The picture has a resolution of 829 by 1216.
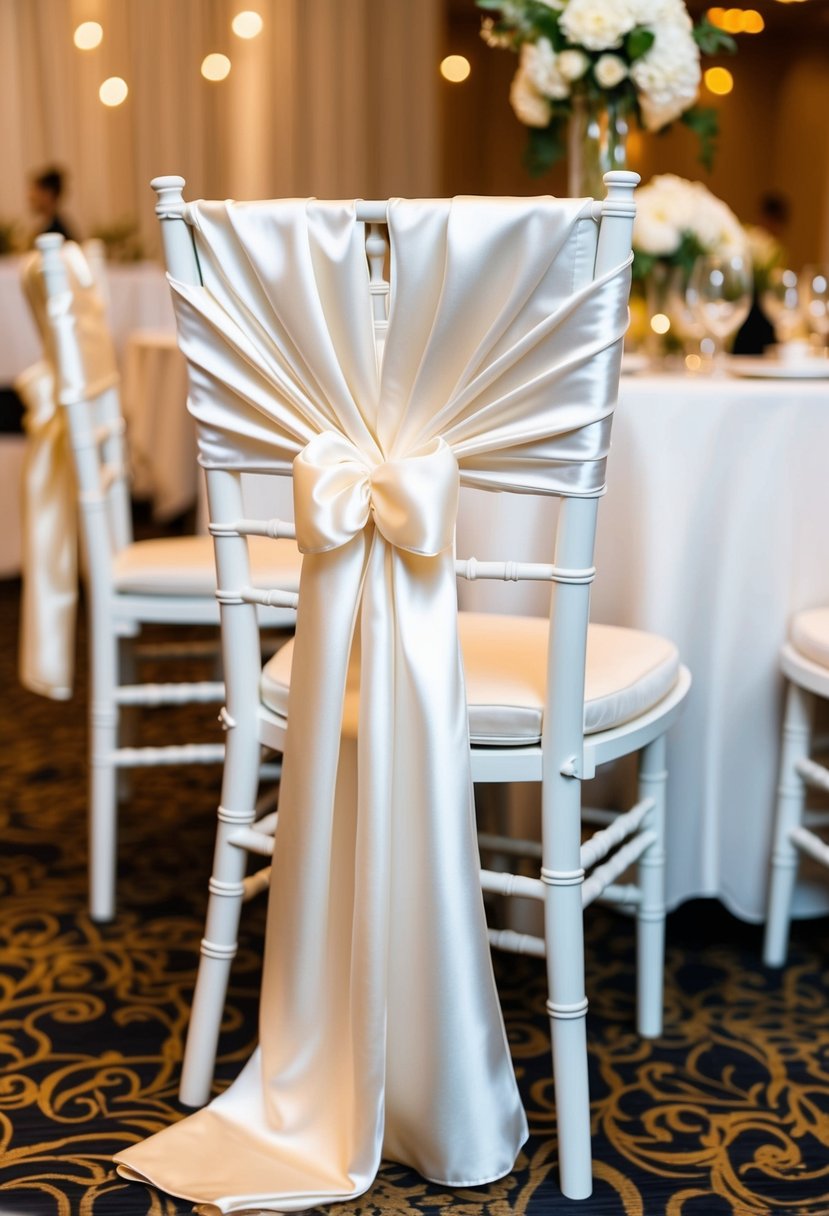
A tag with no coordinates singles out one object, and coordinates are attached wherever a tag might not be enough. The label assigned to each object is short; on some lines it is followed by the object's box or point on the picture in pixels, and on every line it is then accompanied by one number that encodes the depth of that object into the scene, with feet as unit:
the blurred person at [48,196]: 21.93
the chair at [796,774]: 6.05
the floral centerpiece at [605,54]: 6.89
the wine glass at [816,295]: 7.57
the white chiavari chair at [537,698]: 4.60
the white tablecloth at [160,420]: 14.29
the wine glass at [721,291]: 7.20
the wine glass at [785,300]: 7.68
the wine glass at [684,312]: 7.51
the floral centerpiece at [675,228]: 7.64
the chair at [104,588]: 7.00
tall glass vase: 7.34
